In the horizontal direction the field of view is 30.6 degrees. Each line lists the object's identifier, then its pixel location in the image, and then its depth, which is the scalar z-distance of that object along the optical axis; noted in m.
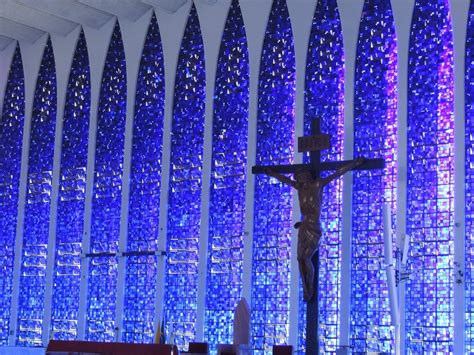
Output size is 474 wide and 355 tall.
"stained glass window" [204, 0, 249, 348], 17.33
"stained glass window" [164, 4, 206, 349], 18.06
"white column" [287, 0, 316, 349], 16.12
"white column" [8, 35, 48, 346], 21.45
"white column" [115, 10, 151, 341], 19.16
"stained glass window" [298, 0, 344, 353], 15.77
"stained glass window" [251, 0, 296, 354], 16.59
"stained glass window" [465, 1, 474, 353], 14.04
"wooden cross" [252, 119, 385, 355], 12.39
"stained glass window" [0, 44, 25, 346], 21.89
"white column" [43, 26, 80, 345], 20.64
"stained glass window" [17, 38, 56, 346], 21.05
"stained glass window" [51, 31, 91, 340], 20.30
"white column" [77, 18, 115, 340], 19.86
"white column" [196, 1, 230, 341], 17.66
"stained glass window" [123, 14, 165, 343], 18.77
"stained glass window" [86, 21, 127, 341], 19.56
